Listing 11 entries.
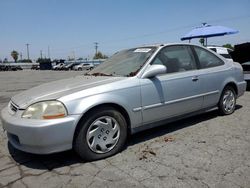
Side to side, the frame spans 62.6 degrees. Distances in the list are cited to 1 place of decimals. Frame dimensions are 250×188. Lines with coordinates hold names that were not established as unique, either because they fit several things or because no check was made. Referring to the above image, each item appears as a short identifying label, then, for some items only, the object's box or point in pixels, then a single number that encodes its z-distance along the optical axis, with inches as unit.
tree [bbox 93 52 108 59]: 3222.3
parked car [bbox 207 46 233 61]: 366.4
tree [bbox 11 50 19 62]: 3613.6
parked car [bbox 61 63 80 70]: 1564.0
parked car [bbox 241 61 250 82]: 238.7
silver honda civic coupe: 93.5
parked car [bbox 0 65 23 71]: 1724.9
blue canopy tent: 411.1
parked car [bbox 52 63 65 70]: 1610.6
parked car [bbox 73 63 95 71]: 1472.3
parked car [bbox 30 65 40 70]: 1928.6
